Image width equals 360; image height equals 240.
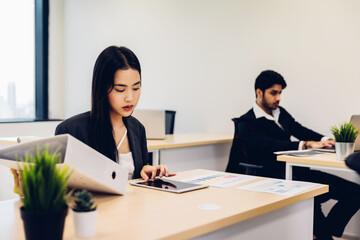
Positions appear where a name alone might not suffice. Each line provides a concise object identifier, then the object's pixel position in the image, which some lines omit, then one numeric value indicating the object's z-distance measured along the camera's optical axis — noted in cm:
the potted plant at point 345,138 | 235
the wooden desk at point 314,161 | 241
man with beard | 284
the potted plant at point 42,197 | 79
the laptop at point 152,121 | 349
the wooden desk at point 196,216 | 105
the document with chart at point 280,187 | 154
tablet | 154
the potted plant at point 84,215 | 93
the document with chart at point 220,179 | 168
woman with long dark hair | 177
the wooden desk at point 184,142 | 313
